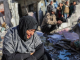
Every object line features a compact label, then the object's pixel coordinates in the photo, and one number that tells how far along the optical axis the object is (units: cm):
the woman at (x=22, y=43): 191
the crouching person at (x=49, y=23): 643
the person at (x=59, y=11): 866
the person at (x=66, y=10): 851
